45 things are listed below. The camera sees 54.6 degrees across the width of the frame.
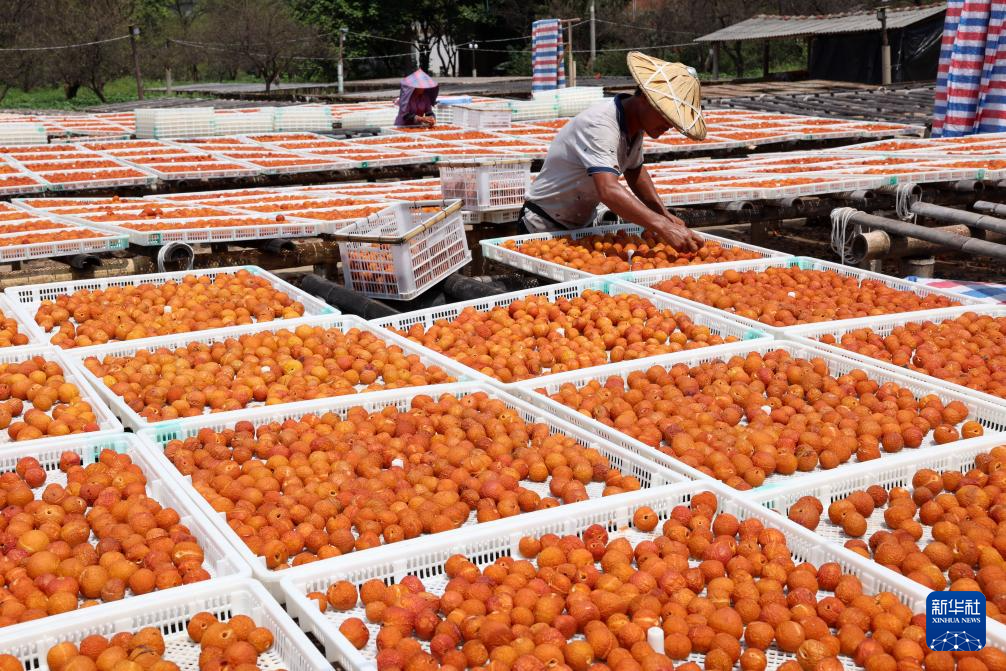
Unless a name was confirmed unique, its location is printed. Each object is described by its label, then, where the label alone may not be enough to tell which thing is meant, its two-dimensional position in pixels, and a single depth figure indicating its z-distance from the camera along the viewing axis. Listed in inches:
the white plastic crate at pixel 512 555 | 89.7
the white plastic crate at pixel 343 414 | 104.1
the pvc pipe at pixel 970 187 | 324.5
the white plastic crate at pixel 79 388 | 129.7
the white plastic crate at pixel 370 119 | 636.1
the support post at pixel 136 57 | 969.5
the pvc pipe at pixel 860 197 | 304.8
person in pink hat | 587.5
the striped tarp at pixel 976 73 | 473.4
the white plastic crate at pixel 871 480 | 112.1
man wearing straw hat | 214.1
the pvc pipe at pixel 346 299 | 211.5
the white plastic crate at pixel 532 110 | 649.0
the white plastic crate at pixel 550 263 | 225.5
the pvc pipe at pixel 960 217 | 226.2
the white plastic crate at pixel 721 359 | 124.9
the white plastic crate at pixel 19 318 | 181.5
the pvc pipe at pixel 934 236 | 215.4
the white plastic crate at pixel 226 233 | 244.5
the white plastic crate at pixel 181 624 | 86.4
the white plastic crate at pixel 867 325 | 166.2
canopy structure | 966.4
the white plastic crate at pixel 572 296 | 182.1
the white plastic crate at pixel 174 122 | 571.5
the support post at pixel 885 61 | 935.0
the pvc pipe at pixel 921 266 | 272.1
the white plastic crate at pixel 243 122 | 602.9
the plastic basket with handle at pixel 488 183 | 277.1
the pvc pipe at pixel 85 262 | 241.9
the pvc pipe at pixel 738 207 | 297.3
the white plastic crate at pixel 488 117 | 593.9
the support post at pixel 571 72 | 876.6
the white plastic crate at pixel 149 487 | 97.6
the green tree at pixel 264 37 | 1499.8
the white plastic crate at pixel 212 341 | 152.6
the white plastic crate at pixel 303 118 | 629.0
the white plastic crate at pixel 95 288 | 196.2
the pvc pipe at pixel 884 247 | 261.9
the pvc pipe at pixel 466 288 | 223.0
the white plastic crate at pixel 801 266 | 203.0
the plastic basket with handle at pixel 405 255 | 216.4
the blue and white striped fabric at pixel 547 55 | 778.2
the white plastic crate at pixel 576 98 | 668.7
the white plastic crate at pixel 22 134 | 545.6
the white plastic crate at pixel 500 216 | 281.0
